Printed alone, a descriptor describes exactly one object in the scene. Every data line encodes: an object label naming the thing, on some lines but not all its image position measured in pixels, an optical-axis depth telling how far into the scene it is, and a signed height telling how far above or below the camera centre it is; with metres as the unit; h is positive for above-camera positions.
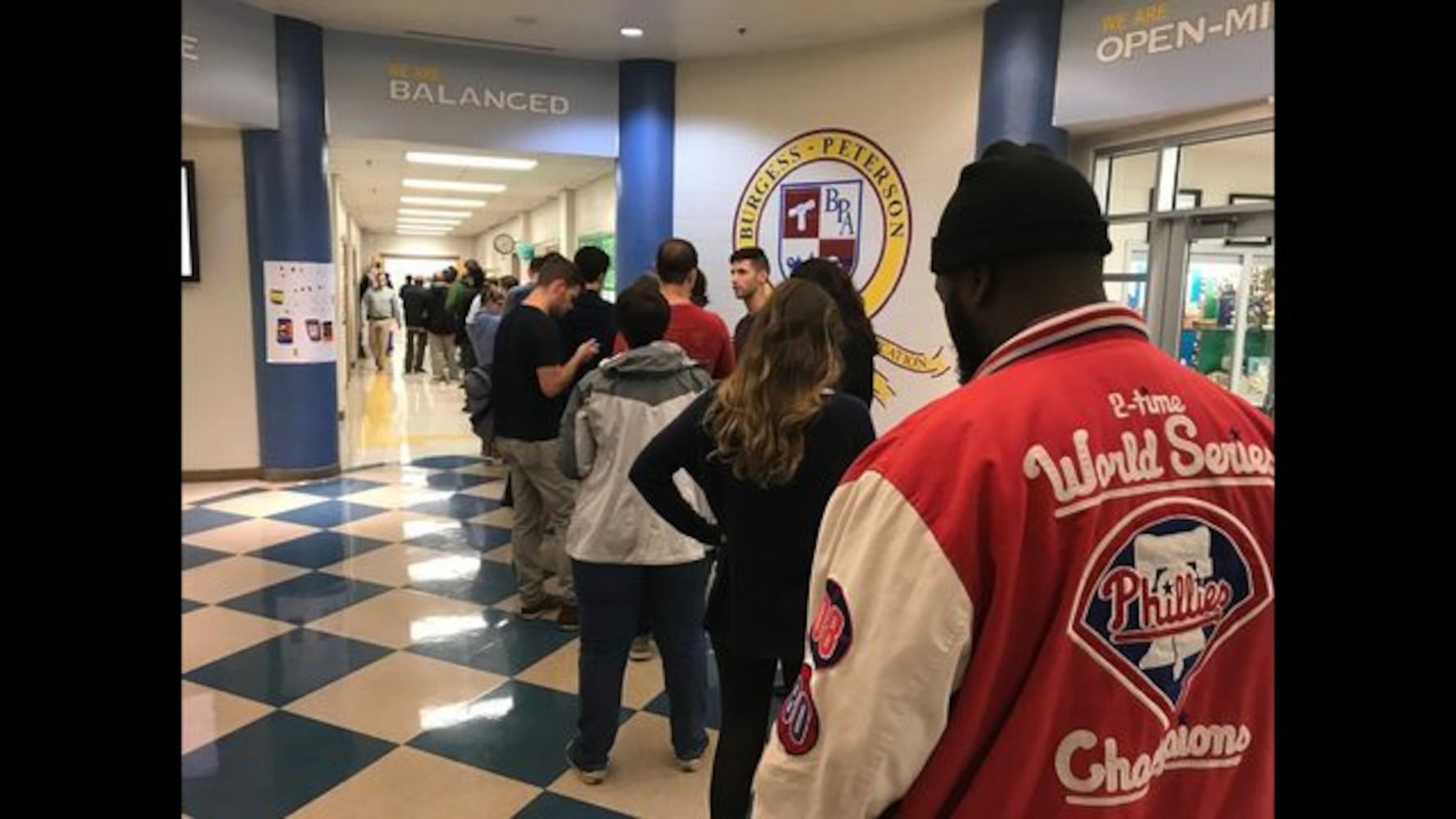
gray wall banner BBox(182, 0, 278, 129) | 5.75 +1.71
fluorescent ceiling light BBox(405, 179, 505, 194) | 12.74 +2.04
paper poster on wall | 6.49 +0.08
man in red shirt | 3.49 +0.04
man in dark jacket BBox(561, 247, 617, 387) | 3.81 +0.02
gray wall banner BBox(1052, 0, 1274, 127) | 4.77 +1.62
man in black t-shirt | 3.58 -0.27
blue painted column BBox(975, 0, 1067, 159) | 5.71 +1.74
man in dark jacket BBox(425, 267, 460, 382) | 13.21 -0.08
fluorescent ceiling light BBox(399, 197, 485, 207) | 15.28 +2.14
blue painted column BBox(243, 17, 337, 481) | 6.38 +0.70
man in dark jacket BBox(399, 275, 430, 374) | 14.59 +0.02
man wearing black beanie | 0.79 -0.22
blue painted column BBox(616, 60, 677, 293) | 7.52 +1.44
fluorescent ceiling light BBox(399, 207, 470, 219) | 17.41 +2.22
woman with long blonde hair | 1.95 -0.30
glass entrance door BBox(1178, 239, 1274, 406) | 5.17 +0.15
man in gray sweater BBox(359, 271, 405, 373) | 14.96 +0.19
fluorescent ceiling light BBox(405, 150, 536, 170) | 9.91 +1.90
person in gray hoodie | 2.55 -0.62
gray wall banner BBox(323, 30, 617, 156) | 6.83 +1.84
